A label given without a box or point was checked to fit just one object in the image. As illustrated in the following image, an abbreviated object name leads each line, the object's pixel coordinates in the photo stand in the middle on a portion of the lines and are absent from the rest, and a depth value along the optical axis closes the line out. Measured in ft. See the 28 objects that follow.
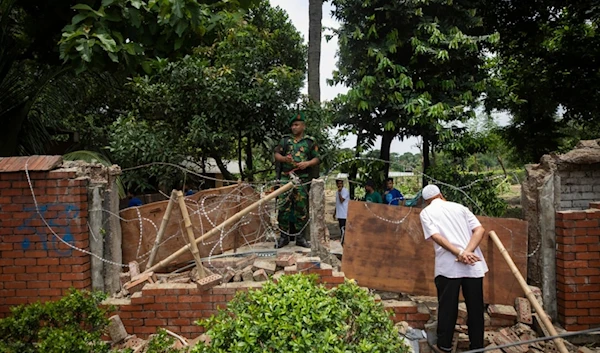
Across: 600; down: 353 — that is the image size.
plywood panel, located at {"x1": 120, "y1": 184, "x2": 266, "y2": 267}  16.17
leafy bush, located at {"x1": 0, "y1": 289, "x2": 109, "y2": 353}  10.02
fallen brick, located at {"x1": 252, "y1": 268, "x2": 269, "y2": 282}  15.11
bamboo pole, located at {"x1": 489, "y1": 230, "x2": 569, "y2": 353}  12.65
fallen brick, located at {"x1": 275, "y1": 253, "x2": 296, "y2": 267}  15.39
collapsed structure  14.20
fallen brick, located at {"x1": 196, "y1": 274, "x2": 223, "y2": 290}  14.35
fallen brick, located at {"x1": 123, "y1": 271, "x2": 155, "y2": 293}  14.96
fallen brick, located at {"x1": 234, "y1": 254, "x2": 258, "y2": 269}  16.05
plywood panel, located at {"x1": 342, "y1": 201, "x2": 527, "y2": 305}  15.16
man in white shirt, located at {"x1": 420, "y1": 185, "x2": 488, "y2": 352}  12.47
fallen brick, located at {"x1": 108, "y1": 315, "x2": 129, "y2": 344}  14.15
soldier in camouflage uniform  18.42
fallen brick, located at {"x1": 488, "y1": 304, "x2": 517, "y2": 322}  14.23
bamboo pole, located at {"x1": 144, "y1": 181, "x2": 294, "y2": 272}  15.19
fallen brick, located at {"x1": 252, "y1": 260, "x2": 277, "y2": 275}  15.49
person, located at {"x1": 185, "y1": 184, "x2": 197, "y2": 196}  28.47
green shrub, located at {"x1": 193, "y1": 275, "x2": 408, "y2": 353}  8.27
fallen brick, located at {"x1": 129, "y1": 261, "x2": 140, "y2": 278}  15.54
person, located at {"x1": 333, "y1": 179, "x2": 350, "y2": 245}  27.27
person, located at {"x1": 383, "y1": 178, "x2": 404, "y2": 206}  27.40
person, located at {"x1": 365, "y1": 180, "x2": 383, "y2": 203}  26.53
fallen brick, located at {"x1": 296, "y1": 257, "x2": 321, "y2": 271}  14.49
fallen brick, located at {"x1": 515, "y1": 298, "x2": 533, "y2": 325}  14.20
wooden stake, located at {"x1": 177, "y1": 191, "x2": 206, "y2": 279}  14.84
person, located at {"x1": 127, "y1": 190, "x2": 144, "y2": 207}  24.34
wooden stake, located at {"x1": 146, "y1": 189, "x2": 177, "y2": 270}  15.37
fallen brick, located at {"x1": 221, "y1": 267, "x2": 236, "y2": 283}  15.15
